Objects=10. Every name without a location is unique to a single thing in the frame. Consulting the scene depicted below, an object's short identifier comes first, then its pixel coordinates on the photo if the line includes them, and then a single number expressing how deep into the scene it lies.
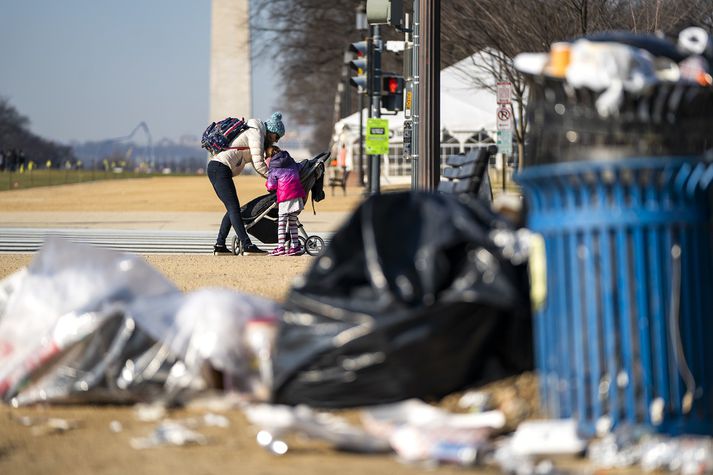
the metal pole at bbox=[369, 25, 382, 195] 43.38
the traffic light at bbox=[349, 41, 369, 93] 46.75
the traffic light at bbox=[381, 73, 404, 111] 42.87
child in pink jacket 27.14
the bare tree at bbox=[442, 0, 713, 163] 44.25
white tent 78.05
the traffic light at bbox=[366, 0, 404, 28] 34.19
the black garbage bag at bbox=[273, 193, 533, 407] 9.59
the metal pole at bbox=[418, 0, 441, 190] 24.70
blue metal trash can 8.82
